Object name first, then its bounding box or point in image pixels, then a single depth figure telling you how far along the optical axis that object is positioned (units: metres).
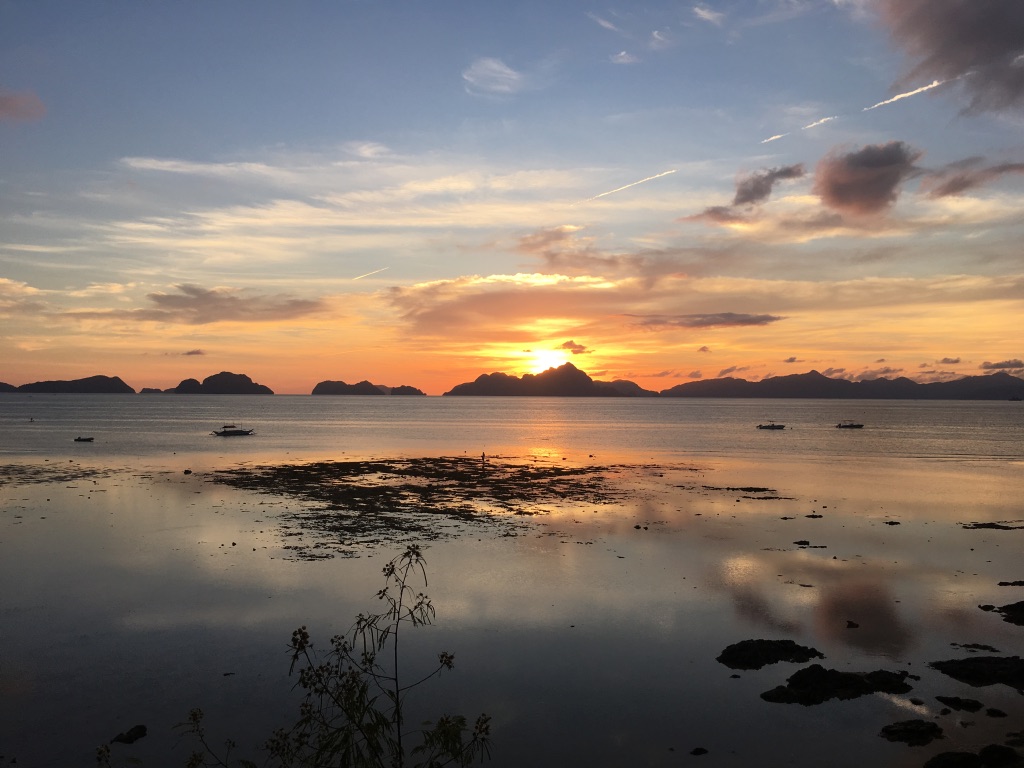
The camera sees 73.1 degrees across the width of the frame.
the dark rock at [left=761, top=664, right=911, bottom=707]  16.41
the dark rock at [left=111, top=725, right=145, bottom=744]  14.49
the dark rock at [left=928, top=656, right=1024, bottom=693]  16.94
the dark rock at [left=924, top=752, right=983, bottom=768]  13.41
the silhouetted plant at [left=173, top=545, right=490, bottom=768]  7.39
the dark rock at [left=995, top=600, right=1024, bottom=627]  21.42
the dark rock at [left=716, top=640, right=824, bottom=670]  18.38
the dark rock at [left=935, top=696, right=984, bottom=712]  15.66
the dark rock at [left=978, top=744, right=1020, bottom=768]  13.42
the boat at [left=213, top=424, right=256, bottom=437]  108.26
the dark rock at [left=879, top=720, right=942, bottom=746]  14.44
